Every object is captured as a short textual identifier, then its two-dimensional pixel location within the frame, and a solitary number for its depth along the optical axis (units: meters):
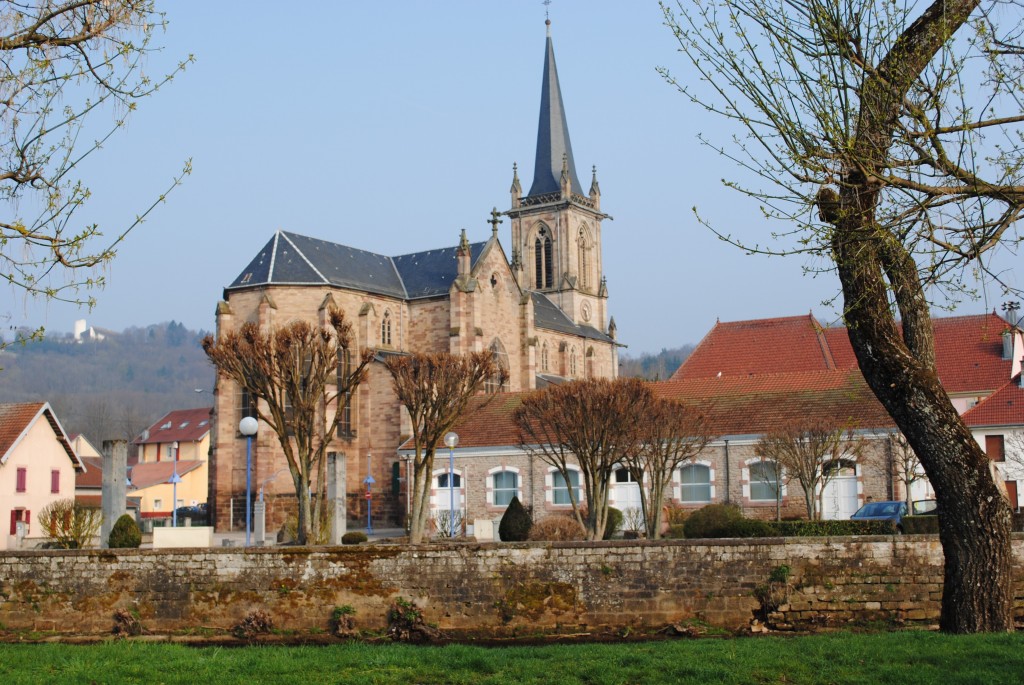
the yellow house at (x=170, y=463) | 79.94
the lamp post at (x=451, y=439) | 30.56
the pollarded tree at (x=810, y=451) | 30.36
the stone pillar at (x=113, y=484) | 25.31
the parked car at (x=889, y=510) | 28.50
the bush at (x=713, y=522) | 25.59
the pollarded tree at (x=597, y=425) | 28.20
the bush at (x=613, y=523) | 31.28
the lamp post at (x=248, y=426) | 26.78
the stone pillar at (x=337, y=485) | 29.34
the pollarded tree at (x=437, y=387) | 29.69
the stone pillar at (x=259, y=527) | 32.09
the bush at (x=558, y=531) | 27.00
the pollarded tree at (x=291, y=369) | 27.20
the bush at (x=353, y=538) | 31.45
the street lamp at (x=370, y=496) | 45.09
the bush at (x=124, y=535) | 24.67
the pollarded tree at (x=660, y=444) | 29.34
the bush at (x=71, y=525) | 27.58
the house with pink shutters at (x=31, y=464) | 43.00
